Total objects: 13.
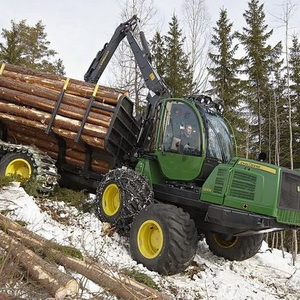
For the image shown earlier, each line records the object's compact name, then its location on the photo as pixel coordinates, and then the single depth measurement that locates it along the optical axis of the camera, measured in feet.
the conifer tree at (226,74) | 69.26
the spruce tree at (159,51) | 72.74
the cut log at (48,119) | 24.62
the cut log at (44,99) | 25.02
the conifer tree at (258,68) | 74.18
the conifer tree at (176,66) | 67.63
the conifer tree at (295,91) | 76.65
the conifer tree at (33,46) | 94.12
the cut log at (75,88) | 25.03
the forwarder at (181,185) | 18.35
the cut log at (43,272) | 10.62
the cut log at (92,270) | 11.88
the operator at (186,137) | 21.58
